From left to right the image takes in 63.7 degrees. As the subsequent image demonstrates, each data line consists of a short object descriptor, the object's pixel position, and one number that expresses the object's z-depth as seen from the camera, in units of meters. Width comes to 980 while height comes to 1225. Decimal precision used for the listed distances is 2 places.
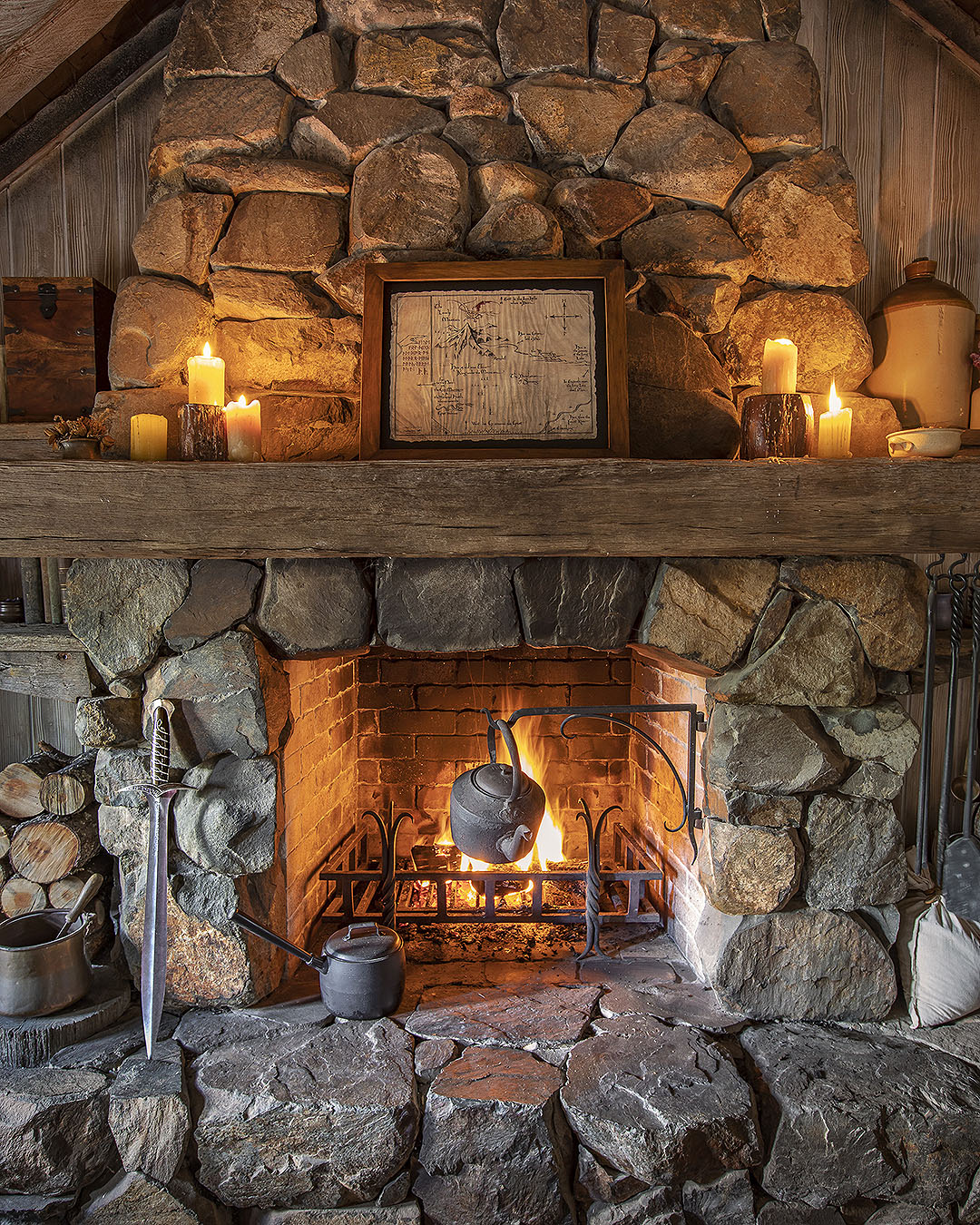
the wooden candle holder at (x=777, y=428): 1.63
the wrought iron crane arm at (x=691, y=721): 1.75
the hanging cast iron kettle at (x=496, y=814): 1.78
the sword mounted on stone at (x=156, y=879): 1.59
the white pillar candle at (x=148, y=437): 1.64
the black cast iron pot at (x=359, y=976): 1.69
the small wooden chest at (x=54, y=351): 1.95
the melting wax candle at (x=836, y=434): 1.68
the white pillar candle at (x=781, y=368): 1.68
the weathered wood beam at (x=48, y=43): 1.87
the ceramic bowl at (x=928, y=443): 1.57
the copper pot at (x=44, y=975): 1.62
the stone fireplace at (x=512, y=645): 1.46
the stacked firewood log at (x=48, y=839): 1.87
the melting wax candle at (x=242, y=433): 1.66
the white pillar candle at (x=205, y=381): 1.70
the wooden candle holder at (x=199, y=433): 1.65
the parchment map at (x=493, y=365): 1.73
